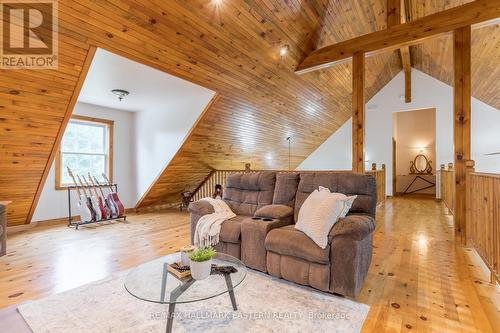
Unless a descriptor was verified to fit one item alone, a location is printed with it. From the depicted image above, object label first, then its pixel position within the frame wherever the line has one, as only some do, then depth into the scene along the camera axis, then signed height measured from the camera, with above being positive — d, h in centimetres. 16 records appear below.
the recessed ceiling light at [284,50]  415 +193
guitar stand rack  458 -93
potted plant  162 -59
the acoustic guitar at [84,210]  465 -74
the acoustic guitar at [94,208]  472 -71
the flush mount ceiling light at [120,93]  430 +129
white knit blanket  273 -62
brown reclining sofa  203 -57
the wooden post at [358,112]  422 +93
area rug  172 -104
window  504 +40
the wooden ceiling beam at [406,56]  478 +291
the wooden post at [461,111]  352 +79
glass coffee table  149 -73
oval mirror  914 +19
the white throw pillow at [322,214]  210 -39
